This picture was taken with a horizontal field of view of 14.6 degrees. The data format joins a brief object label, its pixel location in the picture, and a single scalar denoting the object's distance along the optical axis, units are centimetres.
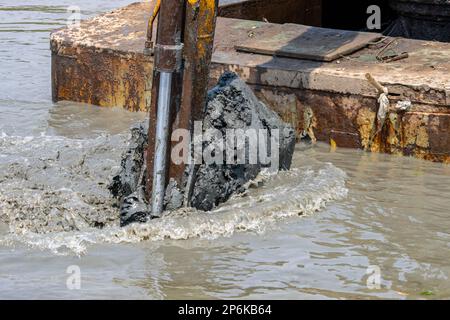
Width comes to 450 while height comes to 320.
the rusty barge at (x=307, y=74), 1177
